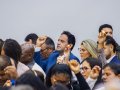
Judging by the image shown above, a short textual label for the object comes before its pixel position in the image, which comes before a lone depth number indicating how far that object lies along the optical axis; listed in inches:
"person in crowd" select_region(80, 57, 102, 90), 190.0
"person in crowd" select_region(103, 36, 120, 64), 216.5
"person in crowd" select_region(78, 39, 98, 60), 218.3
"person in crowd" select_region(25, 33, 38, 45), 257.4
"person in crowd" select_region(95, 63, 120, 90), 182.3
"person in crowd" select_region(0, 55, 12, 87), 164.1
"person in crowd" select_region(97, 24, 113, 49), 224.8
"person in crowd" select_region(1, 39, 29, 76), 183.0
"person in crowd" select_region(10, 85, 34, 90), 119.2
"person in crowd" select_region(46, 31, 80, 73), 209.5
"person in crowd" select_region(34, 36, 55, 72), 226.0
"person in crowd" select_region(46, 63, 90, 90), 175.9
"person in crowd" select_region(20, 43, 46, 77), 203.7
